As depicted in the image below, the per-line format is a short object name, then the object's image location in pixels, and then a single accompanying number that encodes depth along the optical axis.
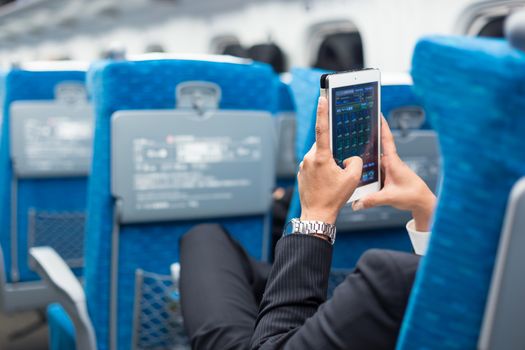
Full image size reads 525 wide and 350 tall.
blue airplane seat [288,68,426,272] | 1.74
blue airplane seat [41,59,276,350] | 1.75
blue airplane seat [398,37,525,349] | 0.78
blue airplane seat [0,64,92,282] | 2.65
